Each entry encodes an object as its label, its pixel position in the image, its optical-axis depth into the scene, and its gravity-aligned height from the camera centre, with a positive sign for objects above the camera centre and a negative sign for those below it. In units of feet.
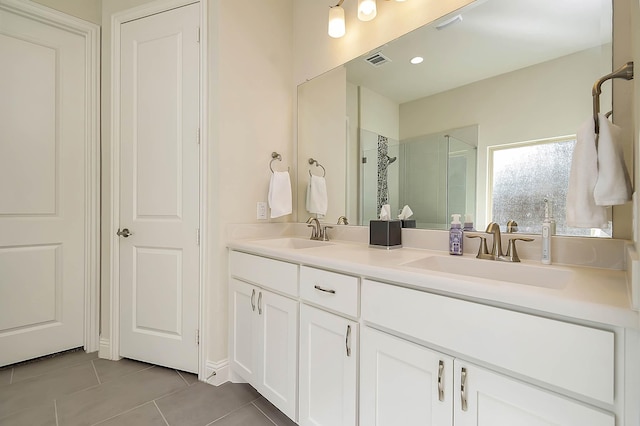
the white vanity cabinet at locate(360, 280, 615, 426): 2.10 -1.26
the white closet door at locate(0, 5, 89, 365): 6.40 +0.54
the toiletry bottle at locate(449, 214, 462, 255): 4.23 -0.36
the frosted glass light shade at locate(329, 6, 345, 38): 5.82 +3.81
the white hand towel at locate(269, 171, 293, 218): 6.66 +0.39
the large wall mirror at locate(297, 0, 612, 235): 3.65 +1.65
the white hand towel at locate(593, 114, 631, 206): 2.70 +0.37
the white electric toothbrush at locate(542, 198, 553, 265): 3.53 -0.34
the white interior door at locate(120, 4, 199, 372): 6.11 +0.49
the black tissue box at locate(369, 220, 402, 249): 4.95 -0.37
